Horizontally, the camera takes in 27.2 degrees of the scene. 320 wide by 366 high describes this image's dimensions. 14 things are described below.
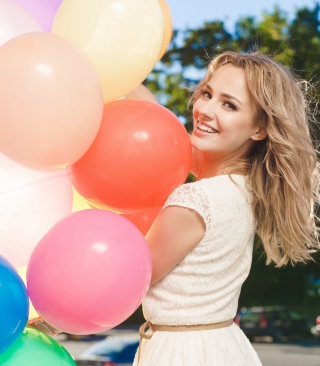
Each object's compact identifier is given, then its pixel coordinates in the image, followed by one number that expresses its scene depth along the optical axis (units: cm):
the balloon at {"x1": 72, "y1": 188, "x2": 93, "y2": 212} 245
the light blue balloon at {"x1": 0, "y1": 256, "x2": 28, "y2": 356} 190
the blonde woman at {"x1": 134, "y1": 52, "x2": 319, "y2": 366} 221
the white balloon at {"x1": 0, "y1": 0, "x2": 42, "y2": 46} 214
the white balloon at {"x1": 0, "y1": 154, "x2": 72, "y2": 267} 213
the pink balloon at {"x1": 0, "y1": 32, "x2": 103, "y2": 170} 193
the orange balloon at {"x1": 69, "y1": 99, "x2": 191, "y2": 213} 213
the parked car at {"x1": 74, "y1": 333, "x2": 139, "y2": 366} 896
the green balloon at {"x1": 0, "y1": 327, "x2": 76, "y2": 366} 203
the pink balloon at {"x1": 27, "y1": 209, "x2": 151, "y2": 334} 194
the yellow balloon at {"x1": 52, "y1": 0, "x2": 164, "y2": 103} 217
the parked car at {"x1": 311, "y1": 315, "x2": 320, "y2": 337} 1519
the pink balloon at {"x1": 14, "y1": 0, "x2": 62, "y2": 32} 235
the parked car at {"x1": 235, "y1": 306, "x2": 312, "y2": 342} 1434
